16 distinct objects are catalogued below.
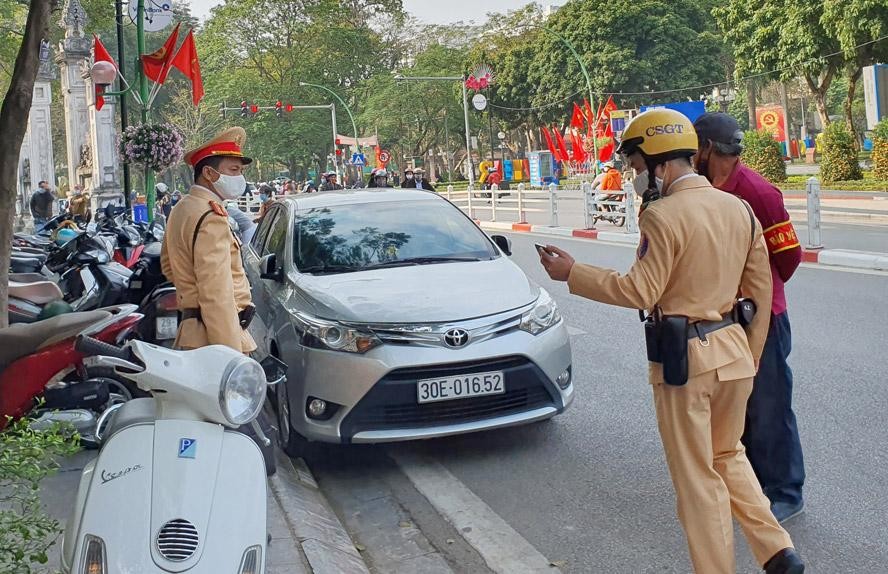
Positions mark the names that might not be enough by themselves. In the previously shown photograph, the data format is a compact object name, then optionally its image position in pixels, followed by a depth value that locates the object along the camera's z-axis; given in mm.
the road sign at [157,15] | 14875
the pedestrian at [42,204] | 22734
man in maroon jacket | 4113
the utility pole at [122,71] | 16297
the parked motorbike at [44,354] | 5363
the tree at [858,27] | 32469
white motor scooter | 2539
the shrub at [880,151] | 26453
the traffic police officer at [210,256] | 4148
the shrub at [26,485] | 2756
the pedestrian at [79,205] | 21531
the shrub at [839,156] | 29734
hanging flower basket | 14500
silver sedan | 5160
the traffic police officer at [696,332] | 3230
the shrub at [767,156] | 30953
